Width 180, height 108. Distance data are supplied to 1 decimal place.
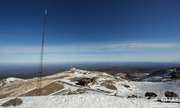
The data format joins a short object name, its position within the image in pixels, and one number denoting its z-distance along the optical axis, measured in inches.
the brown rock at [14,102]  423.9
